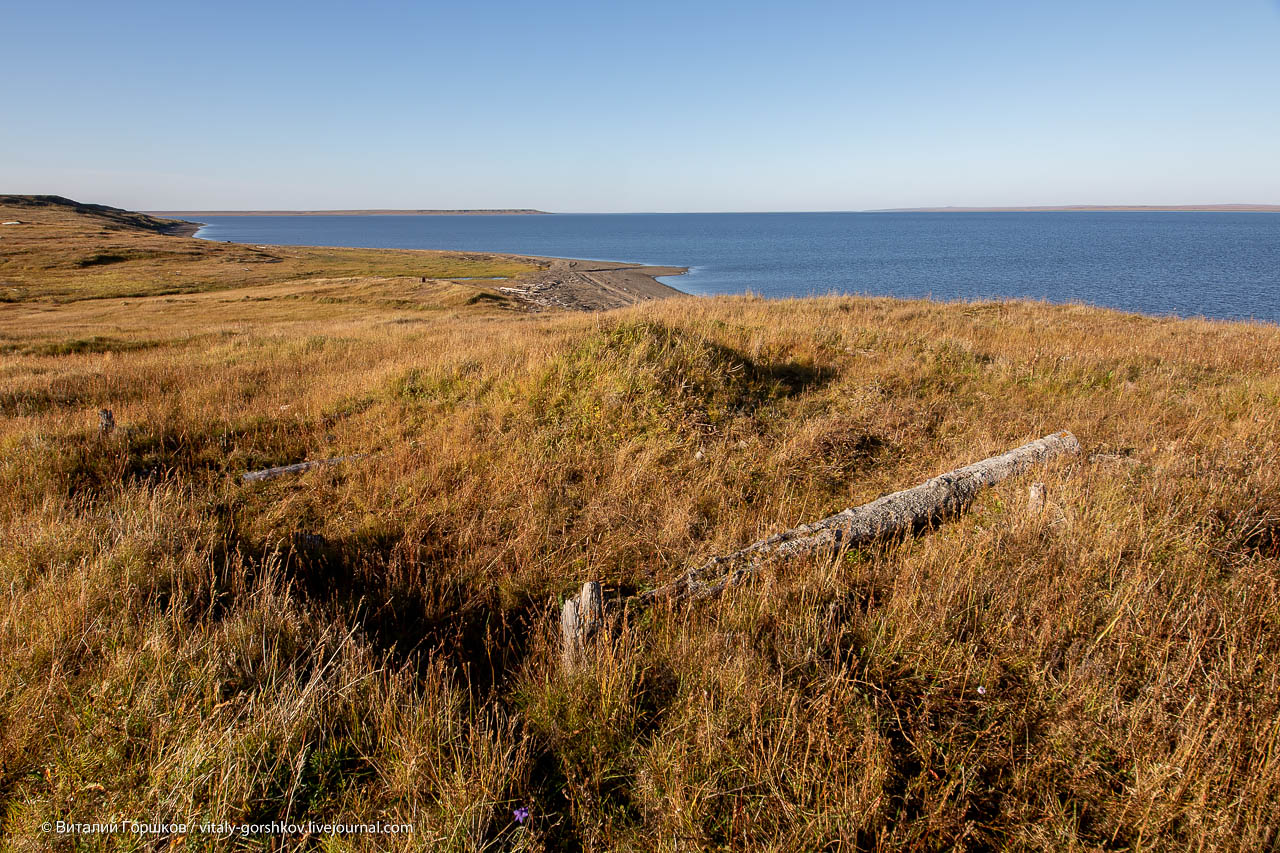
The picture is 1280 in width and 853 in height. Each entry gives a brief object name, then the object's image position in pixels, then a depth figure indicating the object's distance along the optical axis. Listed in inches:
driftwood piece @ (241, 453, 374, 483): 249.1
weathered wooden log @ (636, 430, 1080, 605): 161.9
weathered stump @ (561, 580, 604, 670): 131.1
